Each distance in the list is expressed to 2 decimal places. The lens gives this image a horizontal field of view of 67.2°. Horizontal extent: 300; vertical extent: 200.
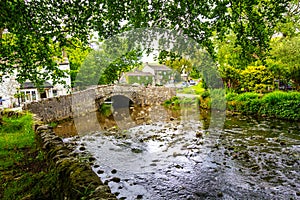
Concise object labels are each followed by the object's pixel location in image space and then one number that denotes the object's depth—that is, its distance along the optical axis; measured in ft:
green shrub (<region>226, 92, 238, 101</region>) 52.39
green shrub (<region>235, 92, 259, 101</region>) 47.23
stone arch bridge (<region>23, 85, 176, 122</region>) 47.35
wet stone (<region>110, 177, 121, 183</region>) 18.60
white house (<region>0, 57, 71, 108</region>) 63.52
